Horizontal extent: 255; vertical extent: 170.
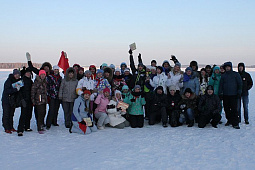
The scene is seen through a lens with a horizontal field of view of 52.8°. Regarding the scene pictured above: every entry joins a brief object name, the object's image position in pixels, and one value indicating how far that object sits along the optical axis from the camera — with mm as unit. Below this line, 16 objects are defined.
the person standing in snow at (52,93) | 7219
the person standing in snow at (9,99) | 6355
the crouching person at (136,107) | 7480
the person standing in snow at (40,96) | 6629
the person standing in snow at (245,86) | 7551
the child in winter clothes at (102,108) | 7164
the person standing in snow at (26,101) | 6466
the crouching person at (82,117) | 6699
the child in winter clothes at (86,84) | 7262
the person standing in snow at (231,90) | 7133
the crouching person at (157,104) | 7699
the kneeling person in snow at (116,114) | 7309
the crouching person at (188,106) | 7422
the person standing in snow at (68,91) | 7227
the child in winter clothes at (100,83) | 7539
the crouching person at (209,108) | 7203
